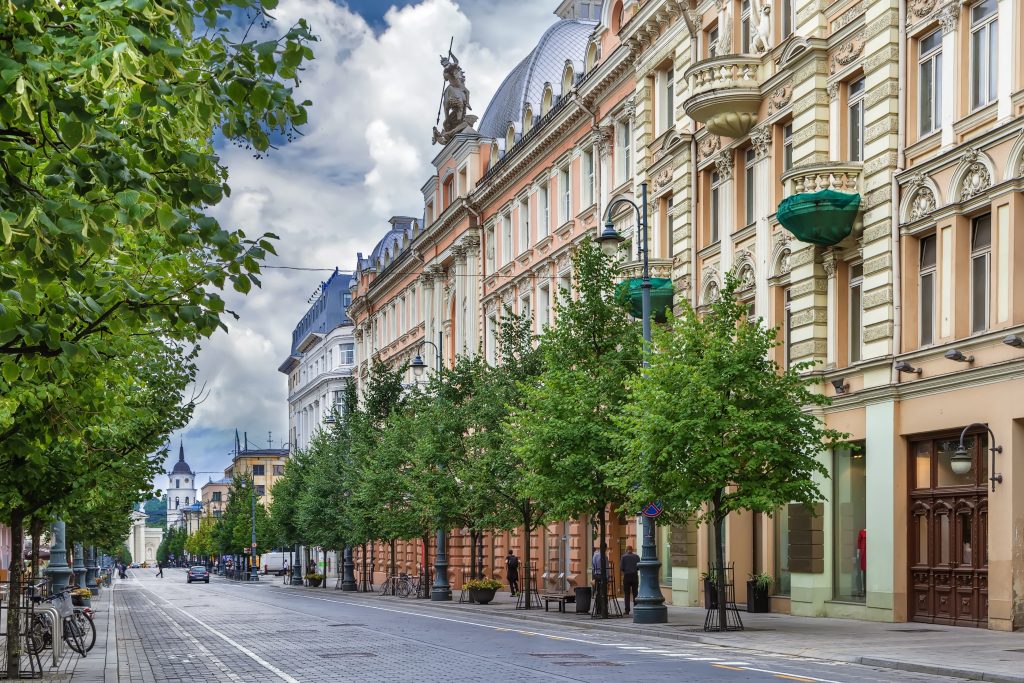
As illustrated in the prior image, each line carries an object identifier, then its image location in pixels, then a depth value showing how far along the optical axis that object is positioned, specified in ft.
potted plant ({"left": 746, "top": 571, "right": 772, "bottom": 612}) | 105.97
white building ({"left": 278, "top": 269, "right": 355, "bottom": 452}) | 364.17
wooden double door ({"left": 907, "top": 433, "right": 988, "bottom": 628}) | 82.02
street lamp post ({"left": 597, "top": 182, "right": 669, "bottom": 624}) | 96.12
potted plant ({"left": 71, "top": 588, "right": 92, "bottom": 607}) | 129.08
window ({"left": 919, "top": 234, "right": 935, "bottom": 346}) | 88.22
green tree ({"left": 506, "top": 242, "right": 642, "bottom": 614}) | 106.01
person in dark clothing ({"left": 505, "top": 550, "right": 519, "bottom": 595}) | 163.12
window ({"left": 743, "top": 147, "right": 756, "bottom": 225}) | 114.52
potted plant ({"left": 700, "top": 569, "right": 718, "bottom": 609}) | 98.63
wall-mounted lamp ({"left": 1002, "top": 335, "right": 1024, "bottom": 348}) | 77.30
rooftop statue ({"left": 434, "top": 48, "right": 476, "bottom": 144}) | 222.28
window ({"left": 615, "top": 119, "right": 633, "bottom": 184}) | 146.20
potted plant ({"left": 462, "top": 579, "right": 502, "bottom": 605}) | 145.69
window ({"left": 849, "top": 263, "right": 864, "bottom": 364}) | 97.09
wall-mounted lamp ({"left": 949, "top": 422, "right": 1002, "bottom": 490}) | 80.86
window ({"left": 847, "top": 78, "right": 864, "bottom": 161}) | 96.58
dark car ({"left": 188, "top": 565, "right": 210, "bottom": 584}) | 361.10
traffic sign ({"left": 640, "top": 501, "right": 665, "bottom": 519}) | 96.17
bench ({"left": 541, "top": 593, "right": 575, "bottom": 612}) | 116.47
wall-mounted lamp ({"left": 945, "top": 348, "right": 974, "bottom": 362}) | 82.17
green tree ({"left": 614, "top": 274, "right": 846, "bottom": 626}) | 84.99
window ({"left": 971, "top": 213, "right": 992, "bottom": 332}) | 82.64
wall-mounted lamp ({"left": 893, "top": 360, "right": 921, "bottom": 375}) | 87.61
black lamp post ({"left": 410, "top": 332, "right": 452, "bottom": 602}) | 163.53
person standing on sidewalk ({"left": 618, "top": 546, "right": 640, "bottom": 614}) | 111.86
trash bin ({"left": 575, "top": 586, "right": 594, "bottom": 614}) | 112.47
